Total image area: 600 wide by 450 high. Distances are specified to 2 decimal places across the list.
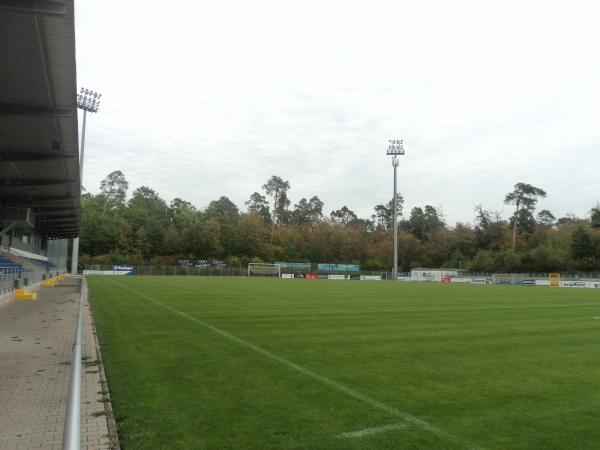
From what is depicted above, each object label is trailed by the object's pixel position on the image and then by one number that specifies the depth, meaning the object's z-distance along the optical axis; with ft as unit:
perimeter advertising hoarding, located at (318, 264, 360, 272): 284.63
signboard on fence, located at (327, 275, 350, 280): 259.88
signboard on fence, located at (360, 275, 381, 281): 268.41
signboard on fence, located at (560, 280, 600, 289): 185.16
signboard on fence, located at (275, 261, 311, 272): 282.36
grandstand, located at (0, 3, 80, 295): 28.16
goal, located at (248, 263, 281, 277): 276.70
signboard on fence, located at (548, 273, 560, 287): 198.86
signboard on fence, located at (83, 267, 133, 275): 224.33
